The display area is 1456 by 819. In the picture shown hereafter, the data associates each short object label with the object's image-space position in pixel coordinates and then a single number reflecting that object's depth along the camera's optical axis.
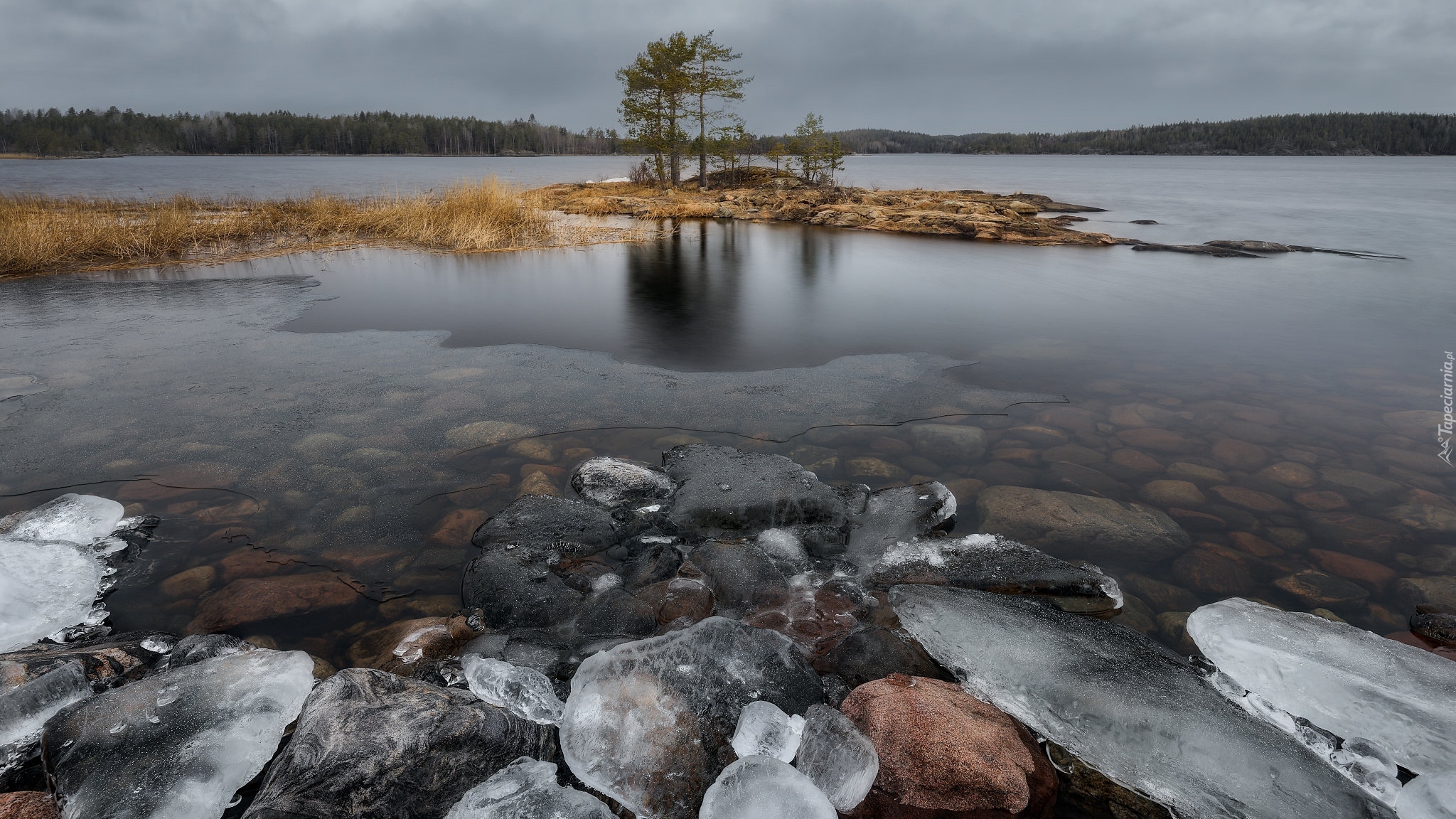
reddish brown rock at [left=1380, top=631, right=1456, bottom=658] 2.79
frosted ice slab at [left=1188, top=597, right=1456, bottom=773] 2.25
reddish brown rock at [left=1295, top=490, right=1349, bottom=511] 3.94
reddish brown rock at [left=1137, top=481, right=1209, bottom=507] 4.00
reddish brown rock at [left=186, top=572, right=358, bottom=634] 2.93
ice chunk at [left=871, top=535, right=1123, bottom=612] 3.12
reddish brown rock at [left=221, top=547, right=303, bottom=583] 3.22
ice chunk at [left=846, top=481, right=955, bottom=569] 3.45
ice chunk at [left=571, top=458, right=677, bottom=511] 3.84
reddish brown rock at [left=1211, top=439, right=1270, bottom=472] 4.46
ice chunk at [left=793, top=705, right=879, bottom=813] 2.03
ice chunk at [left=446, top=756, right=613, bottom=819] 1.91
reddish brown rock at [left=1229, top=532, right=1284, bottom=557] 3.55
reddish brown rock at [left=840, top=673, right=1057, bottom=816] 2.01
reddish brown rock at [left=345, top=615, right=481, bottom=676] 2.66
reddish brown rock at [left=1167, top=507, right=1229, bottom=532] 3.75
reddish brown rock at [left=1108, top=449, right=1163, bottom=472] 4.41
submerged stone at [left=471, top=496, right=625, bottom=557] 3.44
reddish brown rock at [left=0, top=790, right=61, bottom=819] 1.85
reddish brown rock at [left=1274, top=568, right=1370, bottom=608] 3.18
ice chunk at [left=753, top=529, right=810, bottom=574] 3.34
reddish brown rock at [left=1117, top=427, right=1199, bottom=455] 4.70
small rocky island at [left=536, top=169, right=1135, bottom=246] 17.67
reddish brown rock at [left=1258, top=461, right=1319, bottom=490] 4.22
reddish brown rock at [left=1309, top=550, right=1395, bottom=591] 3.29
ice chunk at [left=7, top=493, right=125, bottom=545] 3.34
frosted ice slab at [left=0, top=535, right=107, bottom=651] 2.76
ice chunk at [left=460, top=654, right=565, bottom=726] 2.33
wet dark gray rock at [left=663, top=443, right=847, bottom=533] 3.64
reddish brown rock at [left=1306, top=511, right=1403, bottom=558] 3.54
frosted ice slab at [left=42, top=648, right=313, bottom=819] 1.90
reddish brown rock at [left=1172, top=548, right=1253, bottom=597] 3.28
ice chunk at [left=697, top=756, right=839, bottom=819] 1.88
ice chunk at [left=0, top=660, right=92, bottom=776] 2.10
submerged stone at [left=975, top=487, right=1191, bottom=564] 3.51
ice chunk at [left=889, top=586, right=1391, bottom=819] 2.07
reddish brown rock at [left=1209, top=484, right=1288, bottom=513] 3.95
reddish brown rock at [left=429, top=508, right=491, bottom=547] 3.52
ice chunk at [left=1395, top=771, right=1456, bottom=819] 1.89
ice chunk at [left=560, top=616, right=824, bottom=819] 2.06
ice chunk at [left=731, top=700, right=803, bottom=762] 2.15
